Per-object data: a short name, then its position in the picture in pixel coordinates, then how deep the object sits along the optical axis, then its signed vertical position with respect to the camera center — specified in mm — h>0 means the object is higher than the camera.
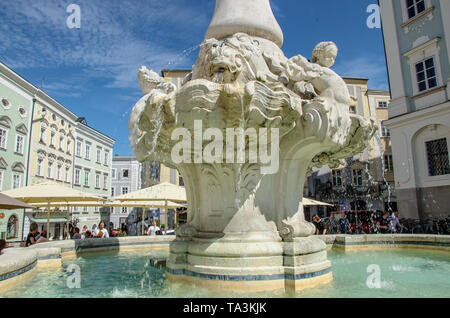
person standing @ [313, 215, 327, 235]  14227 -464
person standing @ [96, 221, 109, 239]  10573 -349
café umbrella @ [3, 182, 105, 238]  10227 +860
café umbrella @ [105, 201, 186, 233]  14180 +644
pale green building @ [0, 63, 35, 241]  24422 +6530
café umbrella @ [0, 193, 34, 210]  5869 +331
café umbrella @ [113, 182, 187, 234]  10430 +806
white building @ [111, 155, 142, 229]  52625 +6851
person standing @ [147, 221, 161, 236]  12117 -387
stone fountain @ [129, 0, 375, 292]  4016 +915
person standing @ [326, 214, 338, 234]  14734 -519
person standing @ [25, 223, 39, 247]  8258 -340
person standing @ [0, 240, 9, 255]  4850 -306
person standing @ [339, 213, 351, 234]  14829 -505
